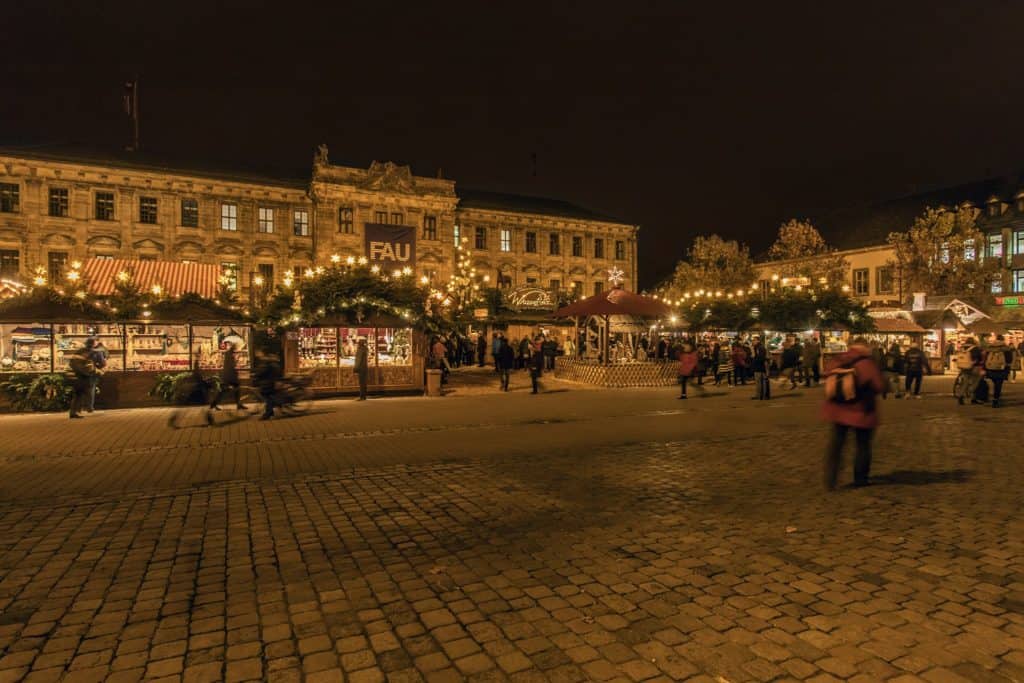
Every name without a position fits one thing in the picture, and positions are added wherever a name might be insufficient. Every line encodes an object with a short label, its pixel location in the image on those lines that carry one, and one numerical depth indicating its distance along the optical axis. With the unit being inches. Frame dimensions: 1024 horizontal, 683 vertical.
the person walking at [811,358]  815.1
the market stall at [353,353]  727.1
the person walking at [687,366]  673.6
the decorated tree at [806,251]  1772.9
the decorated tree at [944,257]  1470.2
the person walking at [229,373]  532.4
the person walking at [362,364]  677.3
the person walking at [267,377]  523.2
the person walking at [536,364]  750.5
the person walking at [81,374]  553.0
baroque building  1397.6
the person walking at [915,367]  692.1
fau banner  1332.4
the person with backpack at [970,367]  612.7
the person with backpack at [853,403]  256.5
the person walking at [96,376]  584.4
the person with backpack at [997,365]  592.1
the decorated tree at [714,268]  1708.9
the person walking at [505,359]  793.7
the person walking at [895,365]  751.7
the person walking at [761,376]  684.7
